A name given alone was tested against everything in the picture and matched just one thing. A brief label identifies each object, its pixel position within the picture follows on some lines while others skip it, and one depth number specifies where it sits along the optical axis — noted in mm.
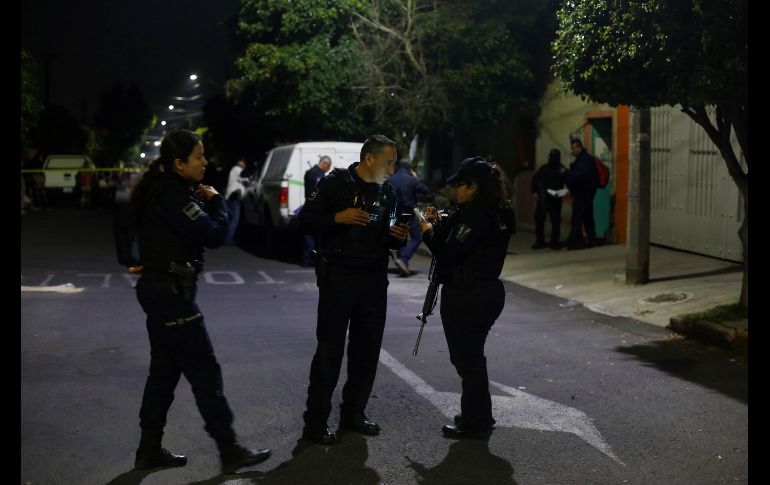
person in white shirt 20000
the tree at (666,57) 8391
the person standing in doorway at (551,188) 16469
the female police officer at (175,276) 5262
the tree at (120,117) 107562
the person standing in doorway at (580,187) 15805
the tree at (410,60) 20375
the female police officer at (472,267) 5910
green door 17298
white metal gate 13820
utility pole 12133
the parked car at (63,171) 36156
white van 16656
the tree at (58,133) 68312
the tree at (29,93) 28594
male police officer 5801
